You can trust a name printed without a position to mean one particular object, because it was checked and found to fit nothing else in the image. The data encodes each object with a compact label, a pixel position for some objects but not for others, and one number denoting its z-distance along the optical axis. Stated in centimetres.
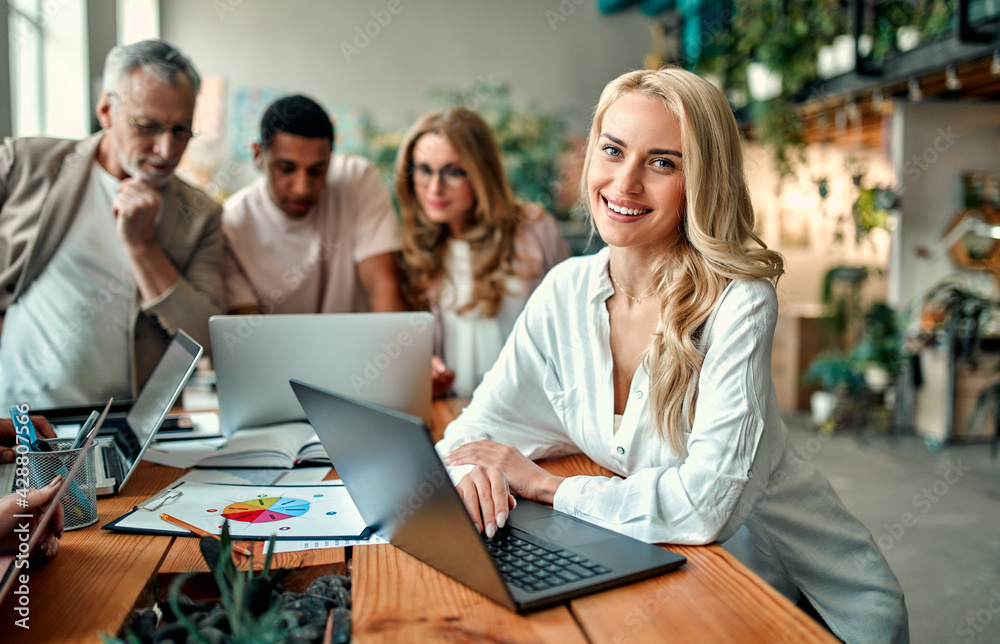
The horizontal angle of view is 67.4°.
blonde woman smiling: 109
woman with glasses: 246
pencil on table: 98
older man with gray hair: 183
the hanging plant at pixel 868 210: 536
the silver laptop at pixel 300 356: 153
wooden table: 77
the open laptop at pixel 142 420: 124
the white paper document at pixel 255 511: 105
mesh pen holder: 103
